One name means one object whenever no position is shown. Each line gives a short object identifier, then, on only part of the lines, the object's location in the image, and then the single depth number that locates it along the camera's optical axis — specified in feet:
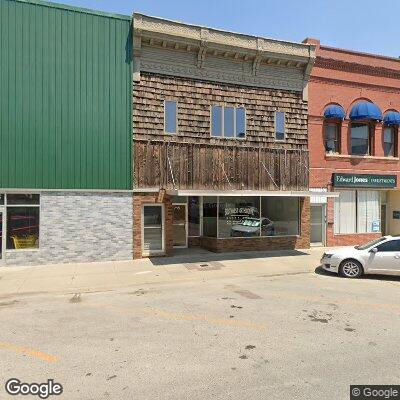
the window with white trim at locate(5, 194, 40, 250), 42.97
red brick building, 56.95
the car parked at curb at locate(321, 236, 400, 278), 36.04
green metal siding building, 42.60
